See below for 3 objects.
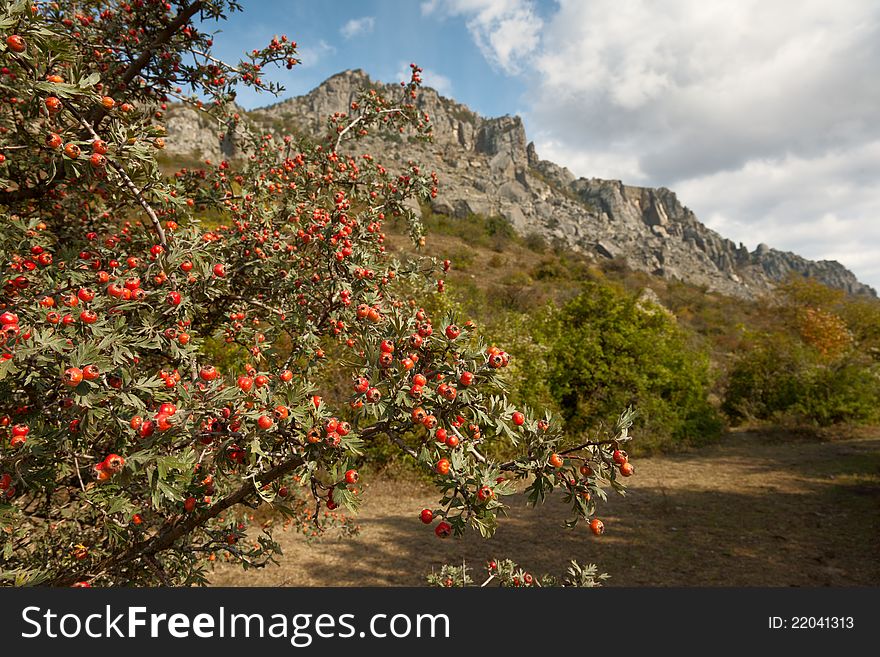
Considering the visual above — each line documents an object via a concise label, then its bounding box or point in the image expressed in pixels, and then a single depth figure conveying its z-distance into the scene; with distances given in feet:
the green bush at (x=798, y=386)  47.85
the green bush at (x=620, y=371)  45.16
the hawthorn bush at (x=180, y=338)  5.60
